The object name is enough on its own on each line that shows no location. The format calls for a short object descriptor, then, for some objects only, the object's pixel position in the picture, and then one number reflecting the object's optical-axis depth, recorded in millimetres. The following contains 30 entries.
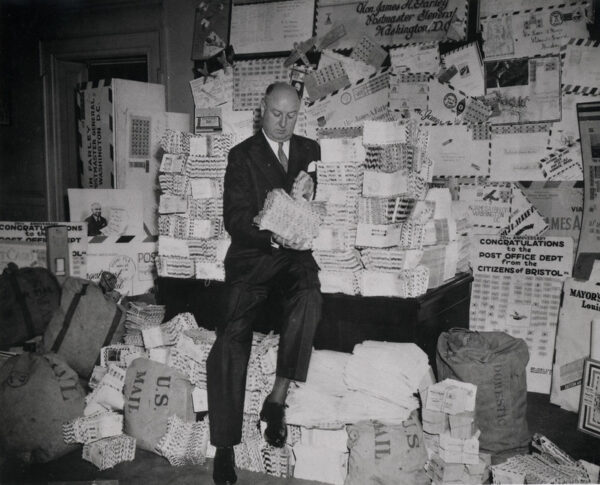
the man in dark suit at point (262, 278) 3443
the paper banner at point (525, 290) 4703
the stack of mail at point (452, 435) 3307
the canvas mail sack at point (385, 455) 3266
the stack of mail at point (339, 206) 3752
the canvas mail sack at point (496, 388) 3688
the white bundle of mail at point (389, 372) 3422
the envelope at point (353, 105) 5164
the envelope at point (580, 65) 4438
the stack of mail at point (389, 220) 3637
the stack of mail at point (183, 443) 3646
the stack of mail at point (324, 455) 3436
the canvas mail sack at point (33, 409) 3697
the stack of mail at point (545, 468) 3148
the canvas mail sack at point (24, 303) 4418
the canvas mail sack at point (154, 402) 3795
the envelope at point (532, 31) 4461
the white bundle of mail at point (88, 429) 3768
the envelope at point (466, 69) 4789
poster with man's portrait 5691
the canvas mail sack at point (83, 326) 4375
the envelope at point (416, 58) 4941
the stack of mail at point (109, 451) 3621
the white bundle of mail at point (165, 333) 4098
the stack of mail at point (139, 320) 4516
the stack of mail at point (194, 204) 4164
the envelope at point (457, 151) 4898
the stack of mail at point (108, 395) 4004
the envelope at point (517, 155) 4703
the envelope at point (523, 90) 4590
